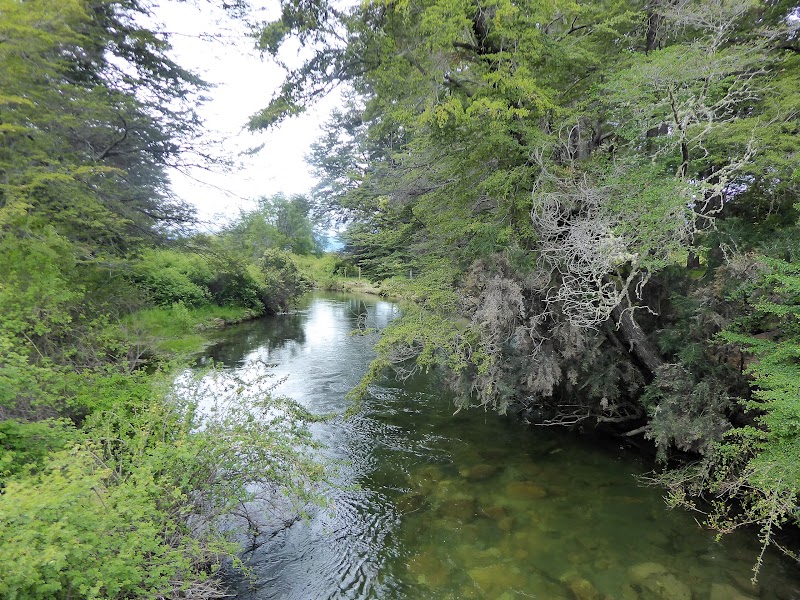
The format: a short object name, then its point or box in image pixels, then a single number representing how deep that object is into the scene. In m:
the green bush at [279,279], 21.17
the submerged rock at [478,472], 6.46
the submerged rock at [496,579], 4.30
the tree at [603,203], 4.94
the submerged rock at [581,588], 4.21
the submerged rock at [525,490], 5.95
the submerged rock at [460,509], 5.49
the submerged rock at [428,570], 4.44
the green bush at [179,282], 15.80
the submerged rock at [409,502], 5.67
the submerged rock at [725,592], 4.15
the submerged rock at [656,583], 4.21
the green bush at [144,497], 2.58
